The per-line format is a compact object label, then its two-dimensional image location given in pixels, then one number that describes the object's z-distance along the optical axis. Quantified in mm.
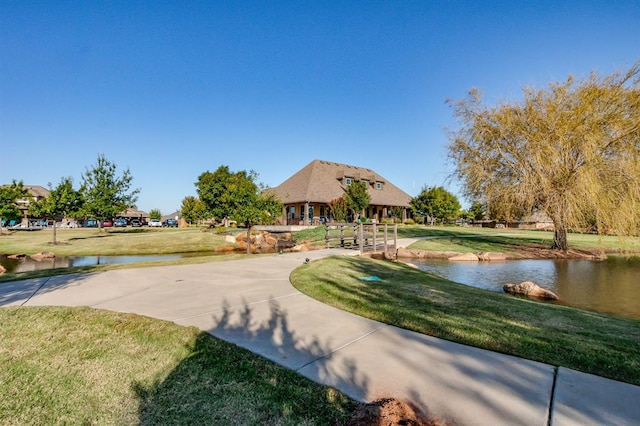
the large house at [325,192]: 34384
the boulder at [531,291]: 8906
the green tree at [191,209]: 52656
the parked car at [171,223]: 66062
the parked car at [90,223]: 58412
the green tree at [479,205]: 19488
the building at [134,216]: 75794
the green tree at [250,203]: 18156
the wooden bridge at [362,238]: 14266
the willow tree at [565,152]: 14289
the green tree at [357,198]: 31734
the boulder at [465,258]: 15656
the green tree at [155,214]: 85375
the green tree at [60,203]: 23594
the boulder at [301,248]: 18672
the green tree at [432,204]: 40812
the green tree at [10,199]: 29634
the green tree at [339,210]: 30188
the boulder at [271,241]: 24572
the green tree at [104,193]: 27641
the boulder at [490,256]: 15742
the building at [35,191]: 52125
